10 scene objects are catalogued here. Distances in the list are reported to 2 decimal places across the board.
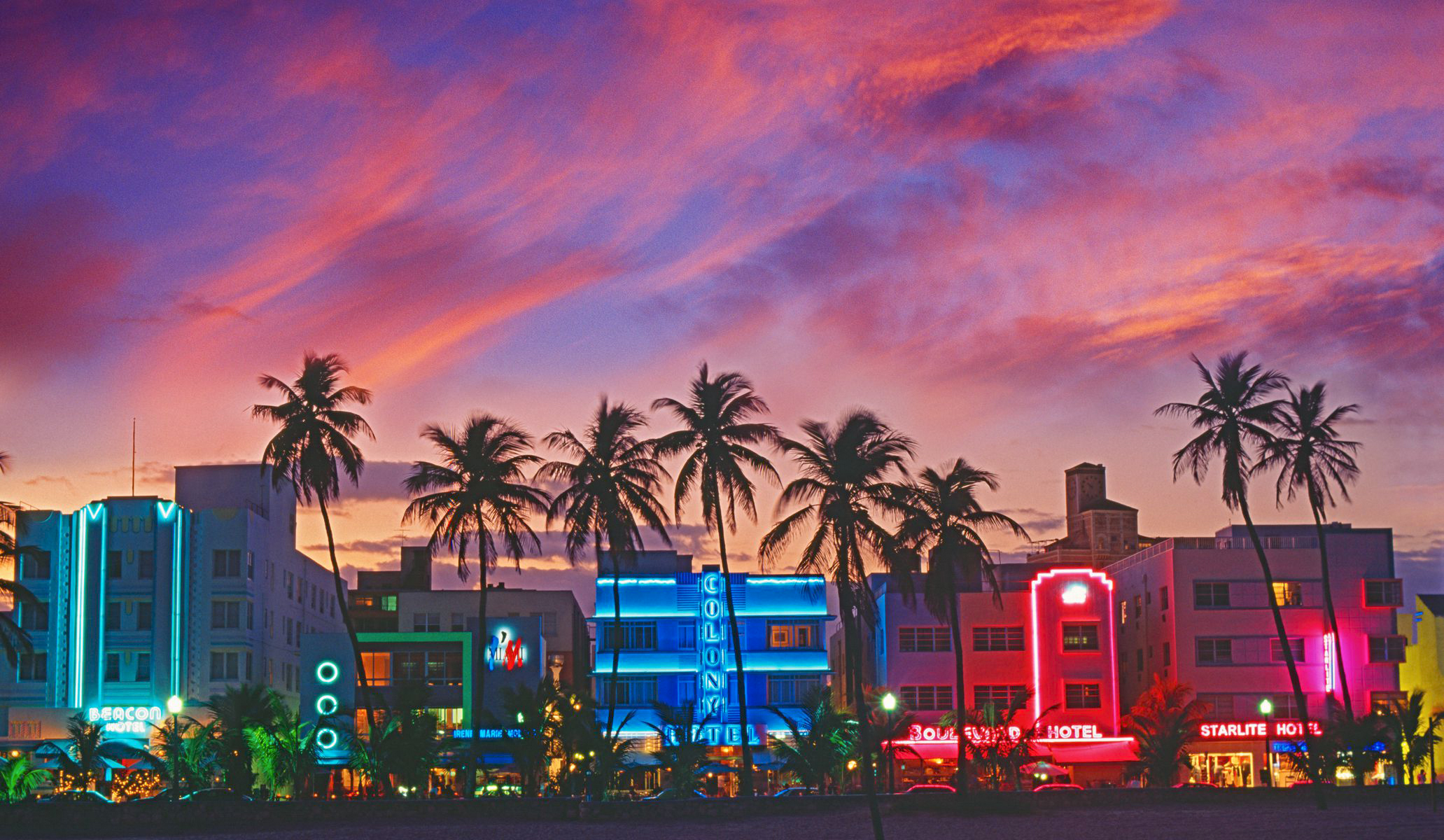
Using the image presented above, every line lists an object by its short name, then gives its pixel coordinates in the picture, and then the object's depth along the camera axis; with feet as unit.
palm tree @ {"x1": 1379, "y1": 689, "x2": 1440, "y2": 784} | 224.53
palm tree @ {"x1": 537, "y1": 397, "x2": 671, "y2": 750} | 240.73
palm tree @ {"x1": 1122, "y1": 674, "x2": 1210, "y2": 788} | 235.61
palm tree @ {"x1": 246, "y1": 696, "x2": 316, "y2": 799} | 208.23
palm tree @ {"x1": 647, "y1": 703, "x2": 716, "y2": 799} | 215.31
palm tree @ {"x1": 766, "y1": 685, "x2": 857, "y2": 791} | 215.92
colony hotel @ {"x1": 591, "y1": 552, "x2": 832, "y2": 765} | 305.53
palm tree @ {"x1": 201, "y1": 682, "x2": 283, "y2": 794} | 207.70
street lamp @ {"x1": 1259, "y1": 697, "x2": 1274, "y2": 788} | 250.78
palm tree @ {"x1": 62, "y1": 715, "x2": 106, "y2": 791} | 208.85
